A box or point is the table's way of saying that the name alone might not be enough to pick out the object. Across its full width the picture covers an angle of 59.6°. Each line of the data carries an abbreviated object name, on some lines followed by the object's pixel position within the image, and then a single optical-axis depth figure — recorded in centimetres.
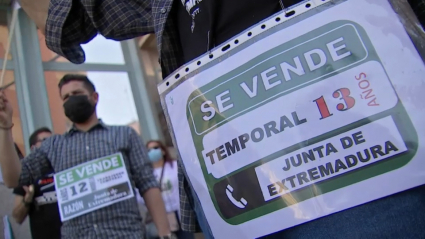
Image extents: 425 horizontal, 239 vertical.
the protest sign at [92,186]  213
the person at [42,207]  265
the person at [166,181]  359
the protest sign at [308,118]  70
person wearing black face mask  209
